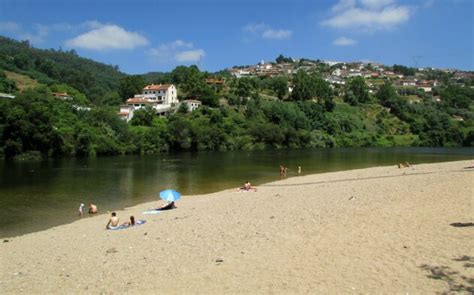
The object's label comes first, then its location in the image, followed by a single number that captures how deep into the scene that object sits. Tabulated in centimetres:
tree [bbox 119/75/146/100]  15662
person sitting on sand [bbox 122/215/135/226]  2276
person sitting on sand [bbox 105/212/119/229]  2259
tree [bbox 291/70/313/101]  16925
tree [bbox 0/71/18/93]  12394
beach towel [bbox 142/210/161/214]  2726
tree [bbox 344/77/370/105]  18250
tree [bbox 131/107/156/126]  11612
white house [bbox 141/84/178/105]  14500
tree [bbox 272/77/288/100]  17325
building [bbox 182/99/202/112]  13400
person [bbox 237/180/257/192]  3556
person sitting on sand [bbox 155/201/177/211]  2834
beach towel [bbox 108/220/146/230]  2238
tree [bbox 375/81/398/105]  18612
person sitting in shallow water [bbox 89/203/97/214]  2909
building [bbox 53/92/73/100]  11802
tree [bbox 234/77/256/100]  15388
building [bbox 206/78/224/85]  17075
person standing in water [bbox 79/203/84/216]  2870
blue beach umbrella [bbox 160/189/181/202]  2759
